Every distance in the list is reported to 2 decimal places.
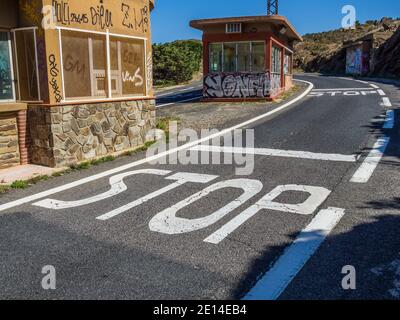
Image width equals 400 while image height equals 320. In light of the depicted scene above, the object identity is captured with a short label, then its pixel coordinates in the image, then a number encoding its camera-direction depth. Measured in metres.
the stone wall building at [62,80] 8.07
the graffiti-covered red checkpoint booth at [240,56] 19.75
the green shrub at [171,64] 38.41
